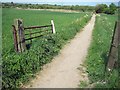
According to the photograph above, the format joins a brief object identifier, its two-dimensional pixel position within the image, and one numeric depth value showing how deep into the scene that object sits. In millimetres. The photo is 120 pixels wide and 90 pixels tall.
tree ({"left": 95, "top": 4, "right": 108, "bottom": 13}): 98750
